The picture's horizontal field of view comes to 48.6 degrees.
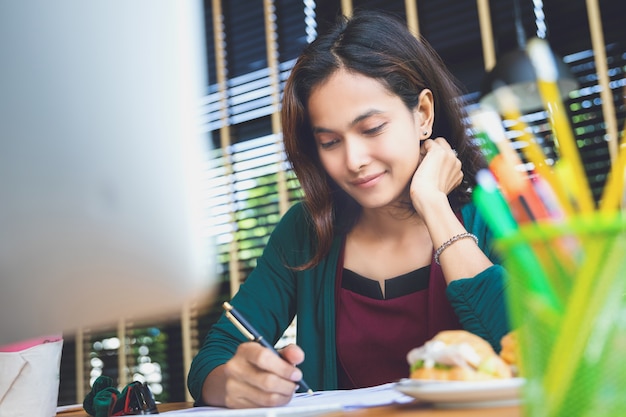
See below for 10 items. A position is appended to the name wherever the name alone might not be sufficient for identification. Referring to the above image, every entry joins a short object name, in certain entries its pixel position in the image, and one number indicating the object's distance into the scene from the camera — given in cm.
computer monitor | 42
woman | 141
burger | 69
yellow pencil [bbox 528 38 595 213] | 38
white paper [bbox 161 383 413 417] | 74
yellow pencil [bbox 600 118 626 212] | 38
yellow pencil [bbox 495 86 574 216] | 39
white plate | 64
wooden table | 61
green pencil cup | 36
